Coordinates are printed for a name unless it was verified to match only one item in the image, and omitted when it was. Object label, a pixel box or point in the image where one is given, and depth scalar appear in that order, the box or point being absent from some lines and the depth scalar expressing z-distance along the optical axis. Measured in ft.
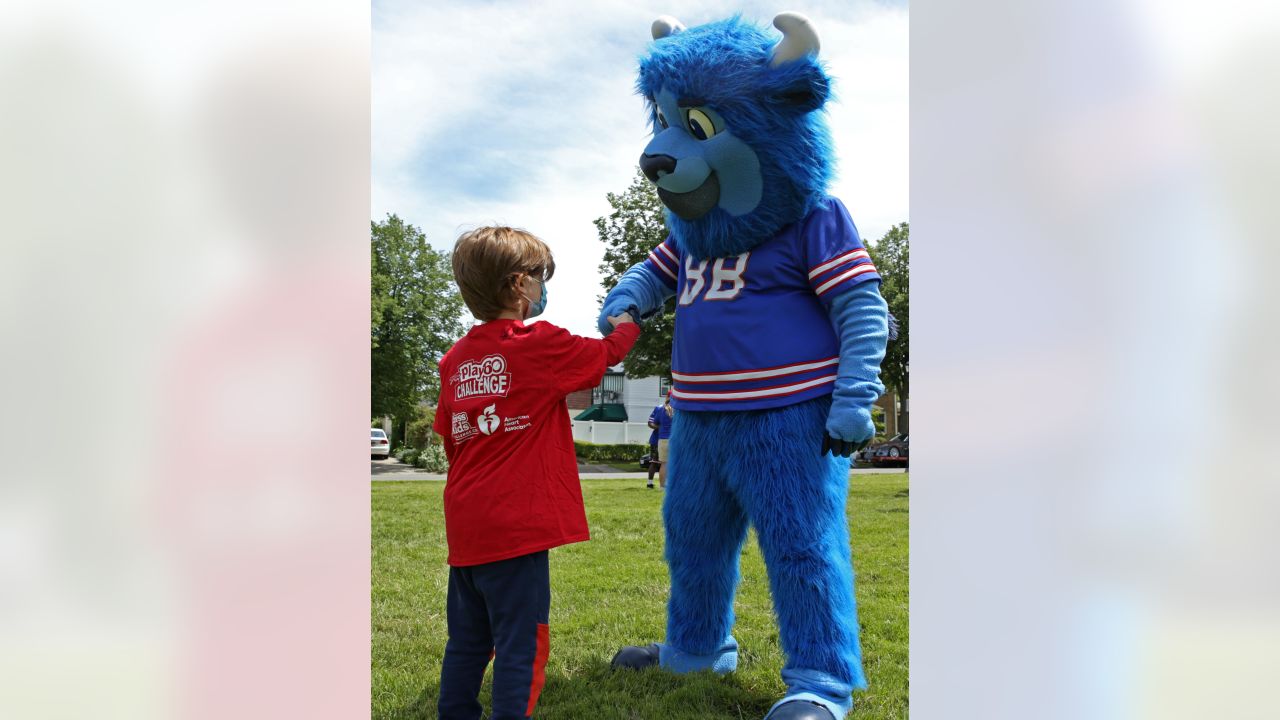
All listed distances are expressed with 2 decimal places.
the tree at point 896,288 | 60.39
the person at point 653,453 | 40.34
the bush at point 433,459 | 64.69
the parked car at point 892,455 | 91.34
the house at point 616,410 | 91.97
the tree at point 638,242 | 48.57
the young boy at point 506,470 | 7.71
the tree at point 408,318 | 78.59
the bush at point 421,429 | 91.04
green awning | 103.86
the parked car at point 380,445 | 84.33
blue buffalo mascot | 8.46
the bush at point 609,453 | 84.69
